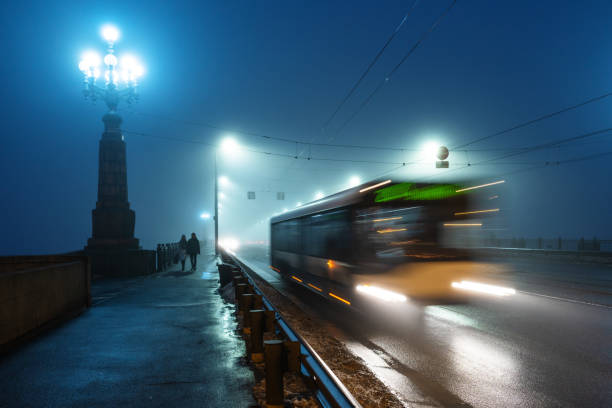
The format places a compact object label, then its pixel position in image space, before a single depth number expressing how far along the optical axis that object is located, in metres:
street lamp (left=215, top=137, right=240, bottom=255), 28.89
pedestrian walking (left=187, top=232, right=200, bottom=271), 20.67
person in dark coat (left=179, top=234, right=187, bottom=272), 20.83
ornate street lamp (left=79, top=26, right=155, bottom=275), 20.56
